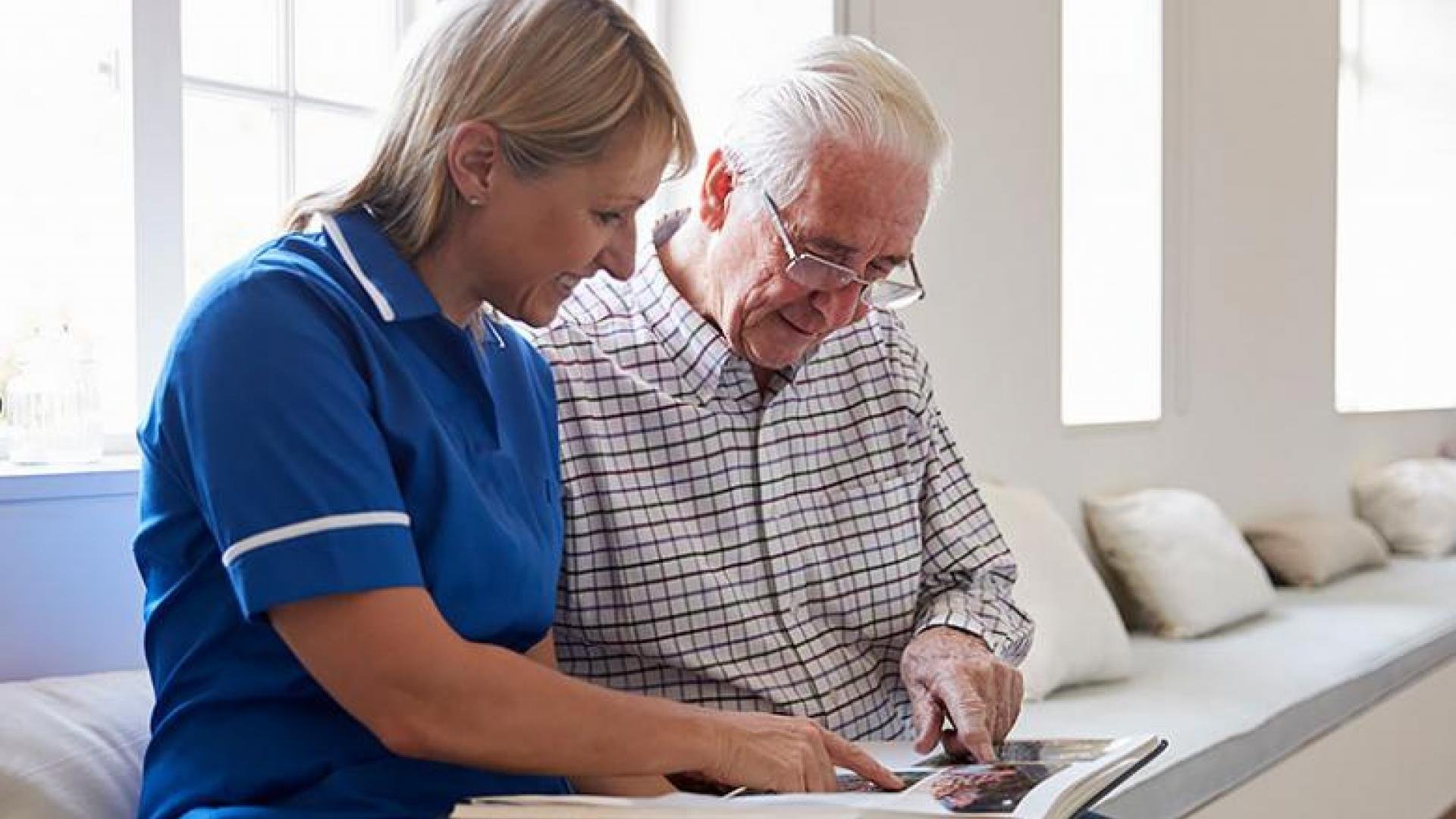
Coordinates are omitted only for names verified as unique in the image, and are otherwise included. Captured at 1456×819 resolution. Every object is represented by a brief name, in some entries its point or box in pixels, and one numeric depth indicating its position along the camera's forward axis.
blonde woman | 1.17
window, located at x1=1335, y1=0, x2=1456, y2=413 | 5.97
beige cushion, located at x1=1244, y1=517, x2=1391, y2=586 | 4.43
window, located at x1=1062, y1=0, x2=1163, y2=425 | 4.19
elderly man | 1.80
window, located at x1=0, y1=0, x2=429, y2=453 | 2.05
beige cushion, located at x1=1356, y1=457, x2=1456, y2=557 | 5.12
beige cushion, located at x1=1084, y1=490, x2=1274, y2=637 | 3.71
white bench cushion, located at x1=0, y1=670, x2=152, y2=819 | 1.48
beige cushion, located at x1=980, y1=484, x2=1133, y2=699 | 3.01
